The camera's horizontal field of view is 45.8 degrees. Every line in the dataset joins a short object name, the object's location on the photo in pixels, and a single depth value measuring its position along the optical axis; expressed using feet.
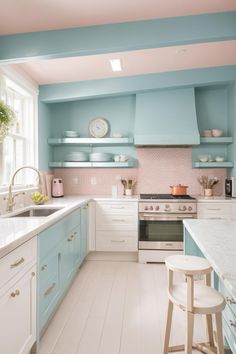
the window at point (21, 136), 11.41
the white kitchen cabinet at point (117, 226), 13.03
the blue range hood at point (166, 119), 13.70
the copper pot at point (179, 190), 13.76
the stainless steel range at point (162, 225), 12.77
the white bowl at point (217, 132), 14.35
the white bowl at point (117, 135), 14.55
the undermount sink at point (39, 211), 10.09
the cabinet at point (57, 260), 6.73
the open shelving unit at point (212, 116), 15.05
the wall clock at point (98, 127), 15.20
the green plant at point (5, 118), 7.63
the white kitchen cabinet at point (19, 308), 4.71
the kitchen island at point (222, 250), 3.92
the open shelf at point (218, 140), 14.01
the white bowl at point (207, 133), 14.57
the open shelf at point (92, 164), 14.38
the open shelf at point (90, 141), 14.27
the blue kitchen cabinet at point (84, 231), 11.87
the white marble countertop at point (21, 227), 4.92
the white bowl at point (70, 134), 14.60
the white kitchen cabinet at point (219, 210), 12.77
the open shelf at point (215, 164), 14.15
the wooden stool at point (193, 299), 4.97
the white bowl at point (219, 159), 14.52
